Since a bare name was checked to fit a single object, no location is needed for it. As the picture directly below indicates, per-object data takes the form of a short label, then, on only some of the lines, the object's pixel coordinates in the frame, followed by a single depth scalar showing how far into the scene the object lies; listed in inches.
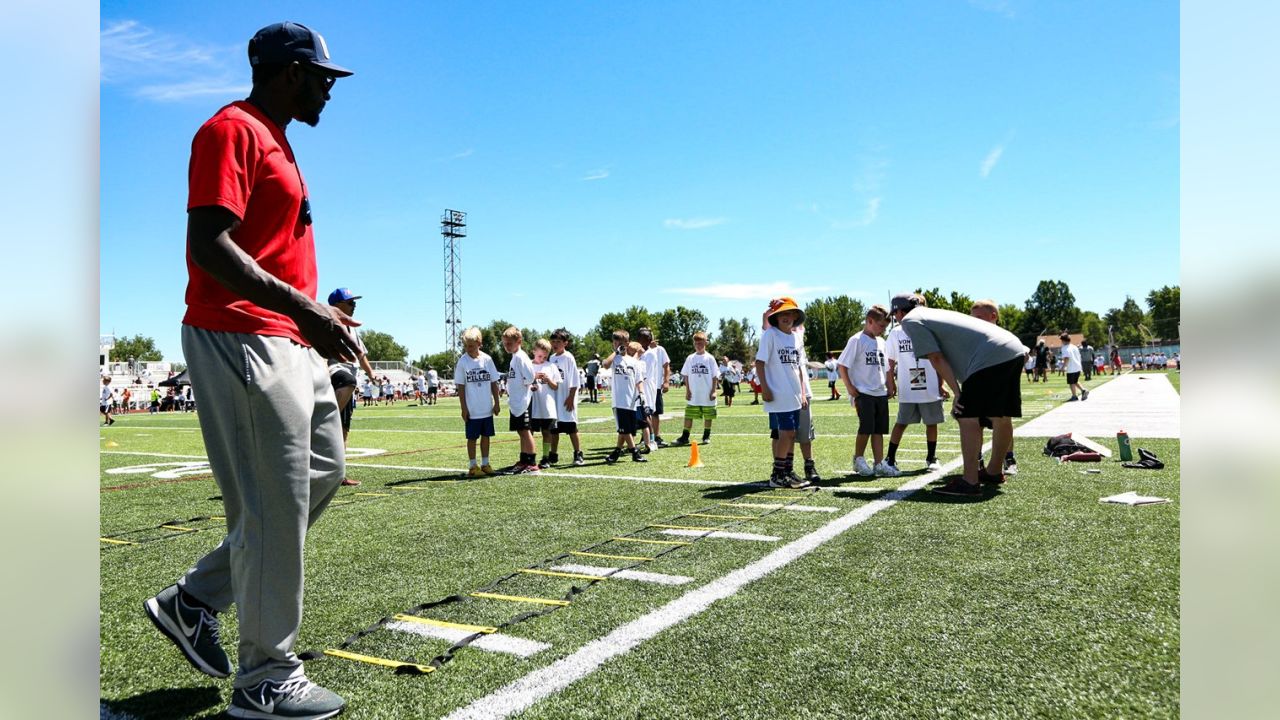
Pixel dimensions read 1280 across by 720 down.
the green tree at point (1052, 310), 4690.0
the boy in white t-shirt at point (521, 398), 390.3
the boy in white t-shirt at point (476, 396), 379.9
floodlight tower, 3228.3
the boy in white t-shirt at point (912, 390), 332.8
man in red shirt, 91.6
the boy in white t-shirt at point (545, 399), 411.2
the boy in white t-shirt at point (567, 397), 427.5
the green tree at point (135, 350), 5177.2
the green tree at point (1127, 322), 4970.5
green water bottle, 328.8
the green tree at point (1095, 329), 5355.8
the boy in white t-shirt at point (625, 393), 439.5
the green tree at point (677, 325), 4509.8
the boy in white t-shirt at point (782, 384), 296.5
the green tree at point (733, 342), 4439.0
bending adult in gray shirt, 261.9
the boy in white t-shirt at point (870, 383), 326.0
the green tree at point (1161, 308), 4048.2
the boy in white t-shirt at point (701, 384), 516.7
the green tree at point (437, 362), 5980.8
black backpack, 354.3
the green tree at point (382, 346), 6043.3
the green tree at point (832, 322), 4259.4
